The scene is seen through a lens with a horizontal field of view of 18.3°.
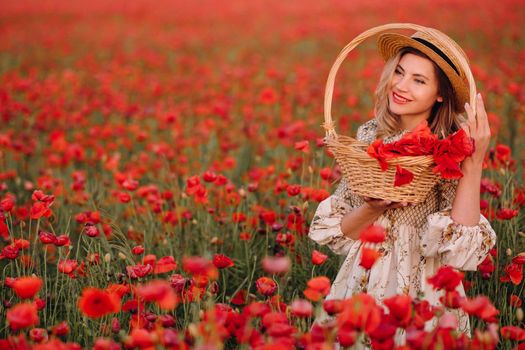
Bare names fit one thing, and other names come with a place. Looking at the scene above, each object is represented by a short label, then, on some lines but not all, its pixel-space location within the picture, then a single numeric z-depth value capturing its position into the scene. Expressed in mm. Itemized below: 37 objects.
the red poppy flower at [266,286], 4092
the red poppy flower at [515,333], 3892
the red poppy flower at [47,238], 4243
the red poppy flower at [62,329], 3938
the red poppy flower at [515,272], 4249
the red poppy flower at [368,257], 3865
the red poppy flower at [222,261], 4229
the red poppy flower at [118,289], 4092
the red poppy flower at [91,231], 4328
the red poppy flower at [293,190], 4583
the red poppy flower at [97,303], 3794
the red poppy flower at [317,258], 4145
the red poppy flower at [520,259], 4231
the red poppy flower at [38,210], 4279
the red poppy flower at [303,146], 4611
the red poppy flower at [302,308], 3805
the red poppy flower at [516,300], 4142
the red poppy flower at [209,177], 4759
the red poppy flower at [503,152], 4706
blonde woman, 4097
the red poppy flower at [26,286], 3861
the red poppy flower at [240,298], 4423
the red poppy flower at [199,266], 3691
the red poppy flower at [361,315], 3728
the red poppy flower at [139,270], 4193
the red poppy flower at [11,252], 4234
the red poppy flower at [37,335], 3896
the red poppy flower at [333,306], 3814
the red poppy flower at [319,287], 3847
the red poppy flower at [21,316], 3742
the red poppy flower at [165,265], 4182
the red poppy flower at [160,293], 3665
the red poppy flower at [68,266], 4147
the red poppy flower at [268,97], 6678
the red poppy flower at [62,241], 4252
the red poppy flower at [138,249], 4380
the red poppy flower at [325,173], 4626
